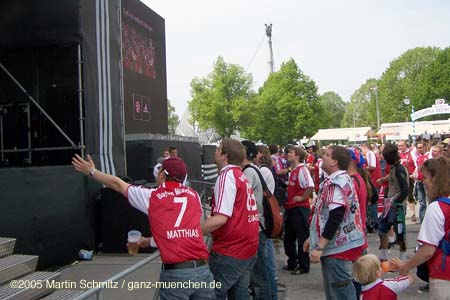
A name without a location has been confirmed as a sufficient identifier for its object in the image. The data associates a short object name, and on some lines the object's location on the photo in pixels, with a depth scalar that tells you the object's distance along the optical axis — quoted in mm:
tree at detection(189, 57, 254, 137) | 43094
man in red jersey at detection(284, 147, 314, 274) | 7367
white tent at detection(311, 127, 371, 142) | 73850
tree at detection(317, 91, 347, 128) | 143875
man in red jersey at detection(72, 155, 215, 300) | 3326
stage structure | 7316
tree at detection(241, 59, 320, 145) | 49219
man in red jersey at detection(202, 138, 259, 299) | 3998
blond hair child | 3666
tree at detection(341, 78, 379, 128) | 113625
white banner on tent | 38262
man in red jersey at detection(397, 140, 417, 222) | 12252
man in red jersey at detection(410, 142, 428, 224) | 11080
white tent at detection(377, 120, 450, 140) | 50031
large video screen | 13641
